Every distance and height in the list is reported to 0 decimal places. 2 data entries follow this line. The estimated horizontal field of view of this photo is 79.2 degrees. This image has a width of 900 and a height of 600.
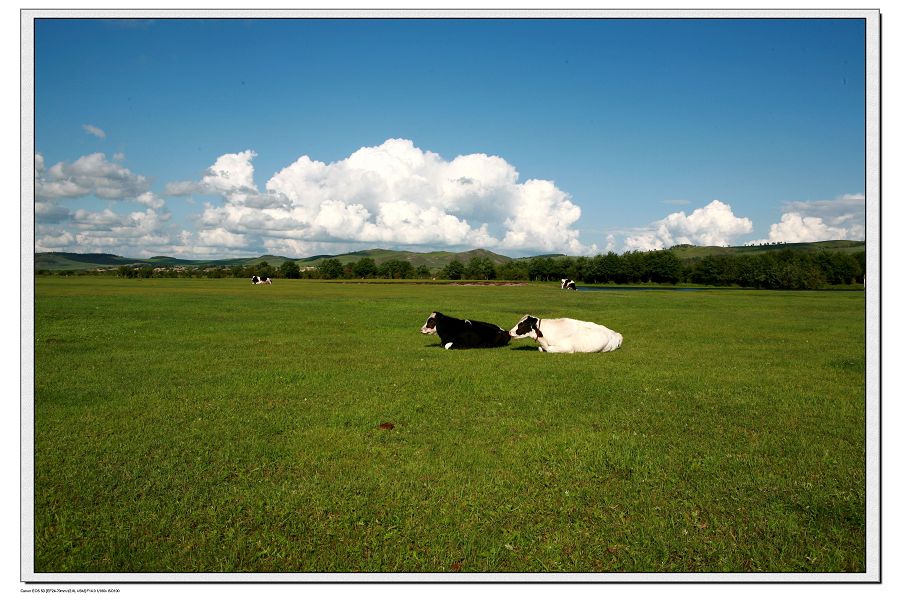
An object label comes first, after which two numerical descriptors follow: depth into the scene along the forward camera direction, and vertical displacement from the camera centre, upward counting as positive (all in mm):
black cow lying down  17984 -1438
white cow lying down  16812 -1384
